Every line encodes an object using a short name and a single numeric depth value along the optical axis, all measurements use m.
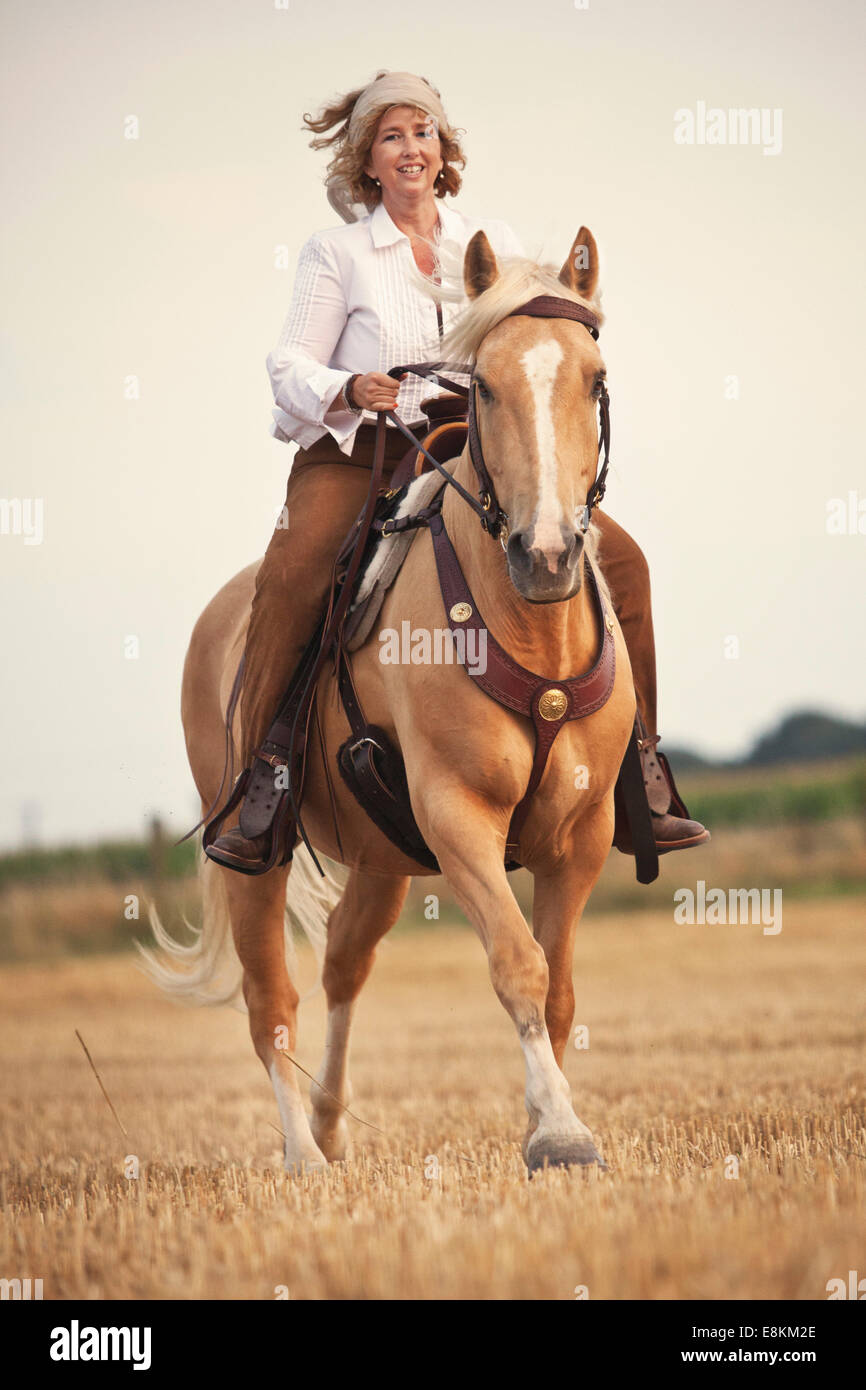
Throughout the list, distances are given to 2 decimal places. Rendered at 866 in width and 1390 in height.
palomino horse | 4.20
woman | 5.77
